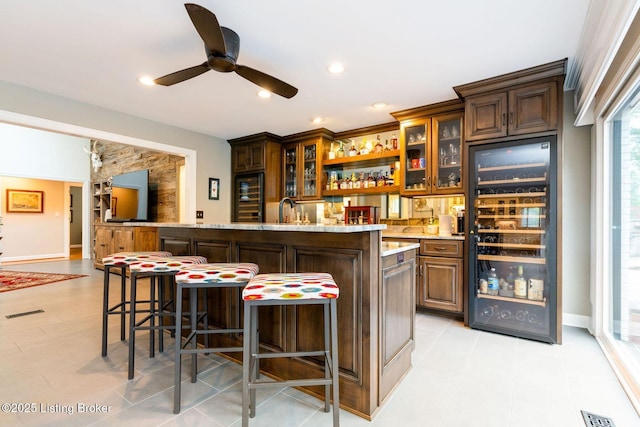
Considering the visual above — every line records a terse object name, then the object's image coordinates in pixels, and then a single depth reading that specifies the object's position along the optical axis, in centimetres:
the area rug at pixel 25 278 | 459
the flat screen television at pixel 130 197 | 568
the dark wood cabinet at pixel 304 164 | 452
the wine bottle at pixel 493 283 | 297
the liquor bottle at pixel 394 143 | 403
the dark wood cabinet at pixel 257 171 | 472
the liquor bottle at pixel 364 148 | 428
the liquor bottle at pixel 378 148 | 416
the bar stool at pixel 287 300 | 136
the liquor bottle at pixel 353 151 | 433
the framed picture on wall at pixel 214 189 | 478
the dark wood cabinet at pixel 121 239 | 525
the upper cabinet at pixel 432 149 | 340
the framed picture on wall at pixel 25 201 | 739
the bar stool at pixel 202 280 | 164
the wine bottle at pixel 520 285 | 283
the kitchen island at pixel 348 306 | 165
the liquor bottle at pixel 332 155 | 455
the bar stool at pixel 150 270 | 197
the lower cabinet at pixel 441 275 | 310
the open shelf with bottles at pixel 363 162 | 408
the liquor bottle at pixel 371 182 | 419
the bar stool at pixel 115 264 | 223
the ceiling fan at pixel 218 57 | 168
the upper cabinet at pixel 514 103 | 261
